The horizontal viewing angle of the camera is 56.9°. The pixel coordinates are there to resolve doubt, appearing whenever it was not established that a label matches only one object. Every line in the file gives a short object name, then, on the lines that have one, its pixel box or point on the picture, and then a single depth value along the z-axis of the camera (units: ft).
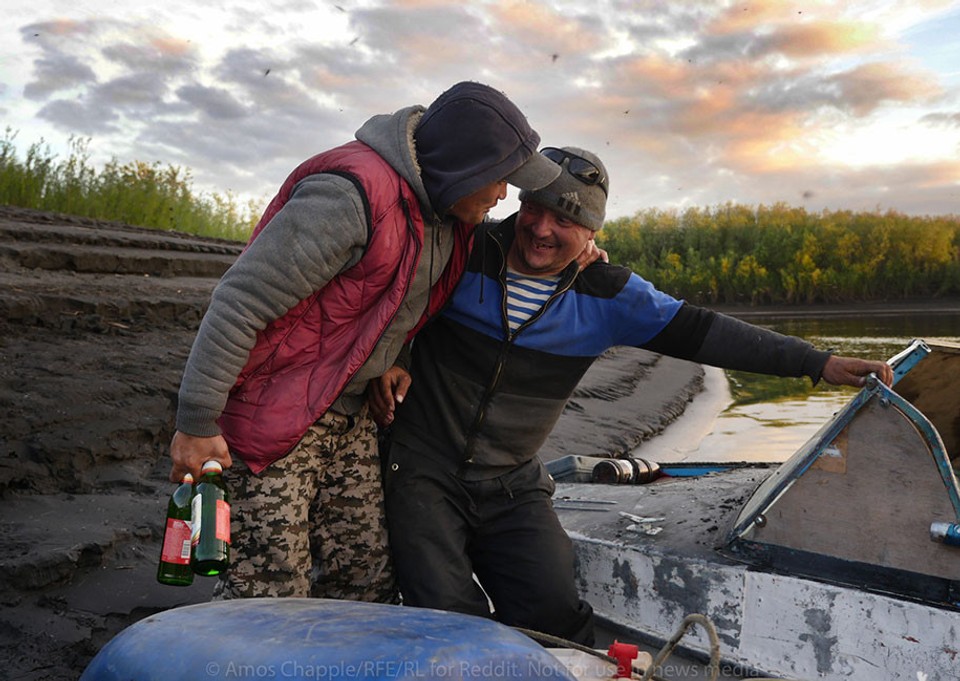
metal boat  7.72
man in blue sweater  9.01
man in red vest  7.09
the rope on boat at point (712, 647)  5.98
